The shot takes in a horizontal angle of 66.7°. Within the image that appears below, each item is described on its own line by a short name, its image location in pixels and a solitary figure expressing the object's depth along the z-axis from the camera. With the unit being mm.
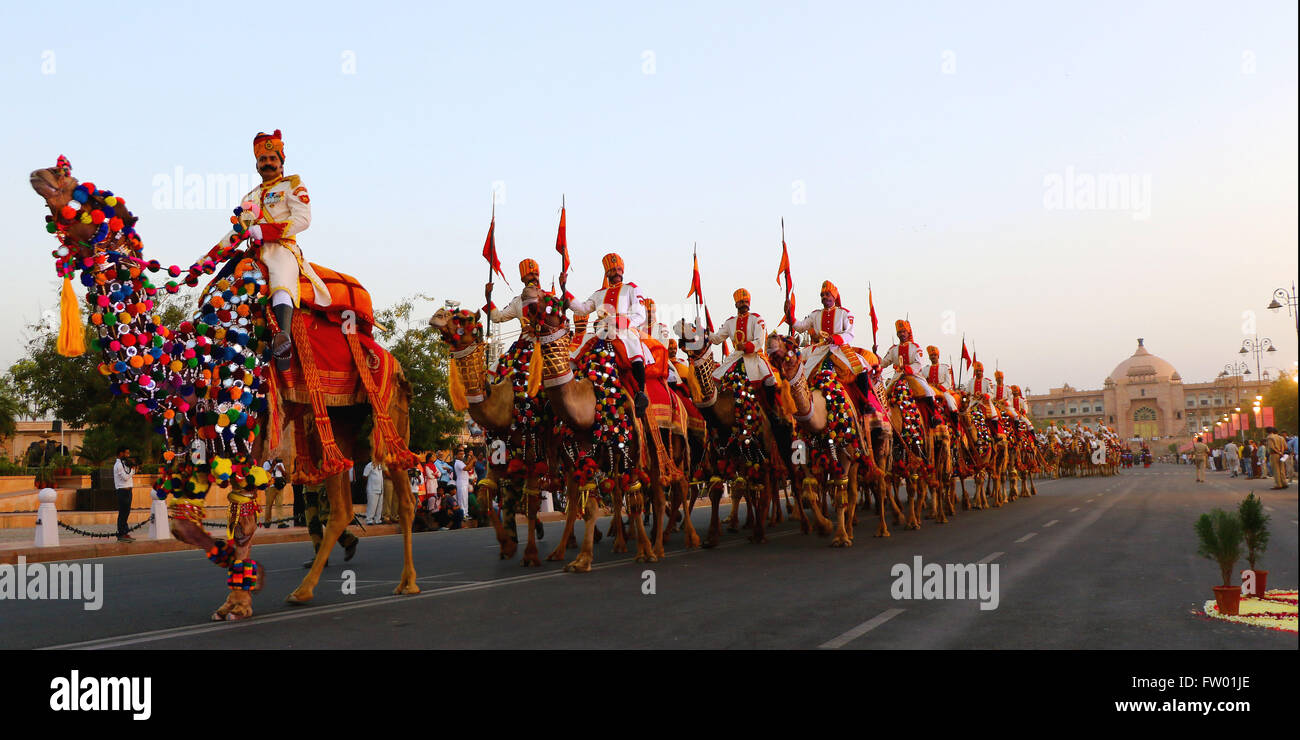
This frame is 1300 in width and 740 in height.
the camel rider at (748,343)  14086
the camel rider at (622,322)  12484
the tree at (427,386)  36969
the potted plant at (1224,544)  7227
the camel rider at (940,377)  22156
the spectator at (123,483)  18453
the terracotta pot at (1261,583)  7621
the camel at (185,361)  7395
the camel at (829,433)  14062
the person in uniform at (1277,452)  26350
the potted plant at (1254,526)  7273
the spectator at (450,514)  23000
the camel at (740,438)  15227
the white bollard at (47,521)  16844
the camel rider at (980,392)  27844
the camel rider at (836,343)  16000
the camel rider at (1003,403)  31312
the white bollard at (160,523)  18359
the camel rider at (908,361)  19625
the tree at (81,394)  34625
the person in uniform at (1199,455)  42988
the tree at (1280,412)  25536
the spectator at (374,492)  22339
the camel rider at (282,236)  8133
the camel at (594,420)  11539
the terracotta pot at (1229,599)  7316
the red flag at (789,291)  16016
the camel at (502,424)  11008
